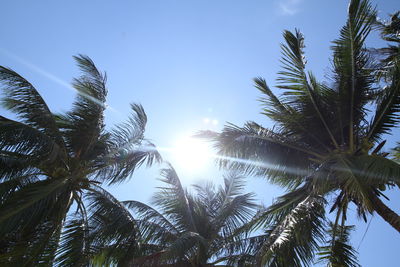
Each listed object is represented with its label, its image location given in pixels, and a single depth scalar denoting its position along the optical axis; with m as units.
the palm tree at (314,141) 8.73
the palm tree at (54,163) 8.68
